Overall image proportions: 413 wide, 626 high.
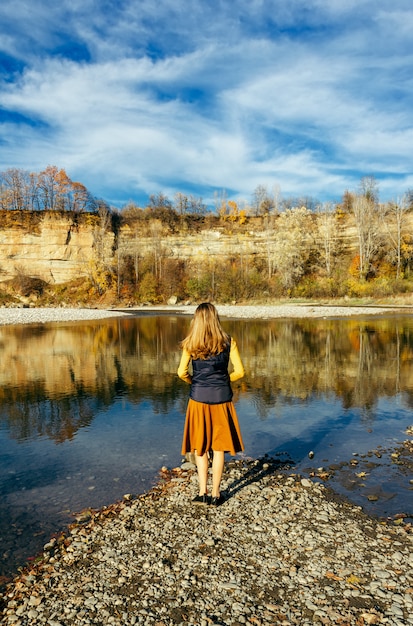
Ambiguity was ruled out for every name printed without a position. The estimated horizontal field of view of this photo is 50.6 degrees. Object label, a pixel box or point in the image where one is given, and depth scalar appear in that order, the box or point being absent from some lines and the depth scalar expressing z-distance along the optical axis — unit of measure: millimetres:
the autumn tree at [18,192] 85625
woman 5691
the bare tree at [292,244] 64812
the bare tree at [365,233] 63688
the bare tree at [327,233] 68000
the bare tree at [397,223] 63475
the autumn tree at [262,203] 101312
